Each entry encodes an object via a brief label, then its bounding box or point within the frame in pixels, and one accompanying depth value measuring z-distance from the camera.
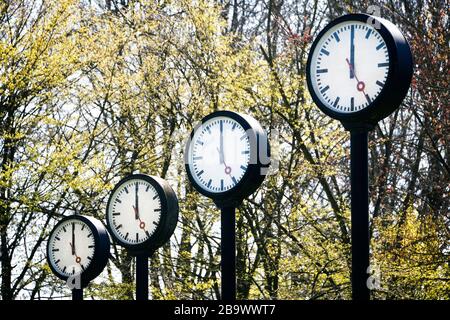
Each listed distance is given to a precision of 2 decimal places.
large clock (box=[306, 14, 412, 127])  10.78
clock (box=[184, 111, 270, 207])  12.22
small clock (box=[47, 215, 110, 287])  15.53
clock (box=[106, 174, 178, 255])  13.98
